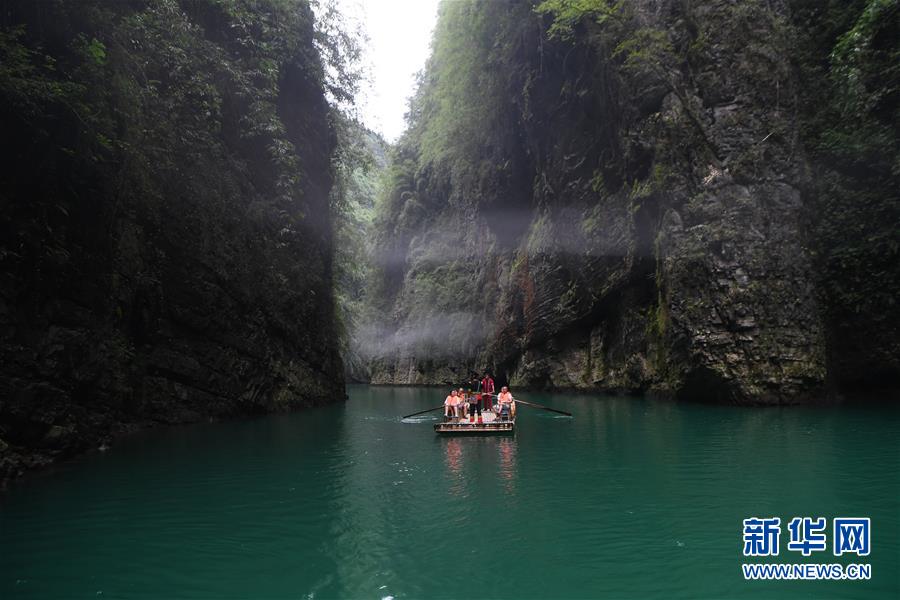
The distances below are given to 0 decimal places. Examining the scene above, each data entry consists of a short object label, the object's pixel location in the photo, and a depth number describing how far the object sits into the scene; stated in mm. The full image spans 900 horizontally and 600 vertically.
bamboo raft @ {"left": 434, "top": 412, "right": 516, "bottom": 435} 13555
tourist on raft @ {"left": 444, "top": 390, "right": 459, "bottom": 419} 15812
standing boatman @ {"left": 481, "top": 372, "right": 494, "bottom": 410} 17031
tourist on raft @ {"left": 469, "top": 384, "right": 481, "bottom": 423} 14975
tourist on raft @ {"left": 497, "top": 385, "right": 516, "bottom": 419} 15039
